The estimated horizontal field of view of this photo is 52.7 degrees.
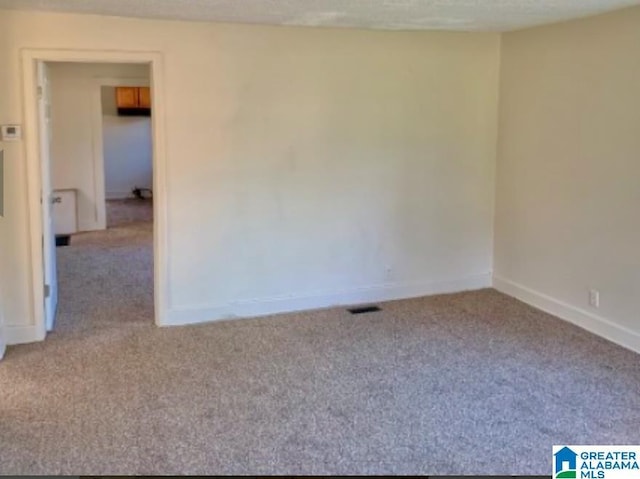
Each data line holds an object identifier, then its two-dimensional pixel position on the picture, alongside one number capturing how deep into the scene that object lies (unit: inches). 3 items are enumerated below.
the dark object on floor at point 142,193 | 456.1
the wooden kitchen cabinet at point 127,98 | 441.7
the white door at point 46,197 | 174.5
